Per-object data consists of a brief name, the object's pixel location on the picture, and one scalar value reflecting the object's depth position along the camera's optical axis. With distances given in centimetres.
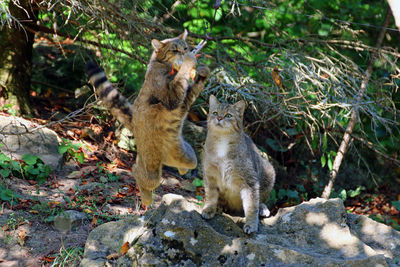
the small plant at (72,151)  1533
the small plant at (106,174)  1506
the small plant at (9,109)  1600
